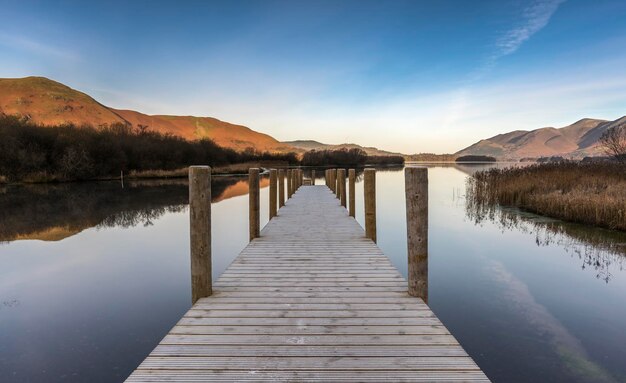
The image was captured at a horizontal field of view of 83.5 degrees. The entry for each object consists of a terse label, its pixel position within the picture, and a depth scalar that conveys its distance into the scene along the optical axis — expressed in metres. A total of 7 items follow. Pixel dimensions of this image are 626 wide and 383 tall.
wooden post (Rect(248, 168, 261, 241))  7.90
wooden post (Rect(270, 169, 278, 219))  11.06
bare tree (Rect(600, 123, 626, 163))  21.77
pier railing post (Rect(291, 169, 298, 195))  20.06
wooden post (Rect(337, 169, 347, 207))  14.11
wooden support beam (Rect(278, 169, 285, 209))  14.05
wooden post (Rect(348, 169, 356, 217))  11.26
